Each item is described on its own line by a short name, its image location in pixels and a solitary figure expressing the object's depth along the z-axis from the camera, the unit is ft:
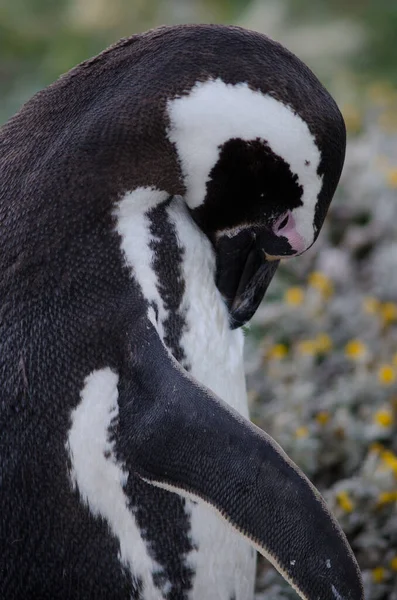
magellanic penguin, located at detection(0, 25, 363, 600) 10.61
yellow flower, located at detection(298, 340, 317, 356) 18.72
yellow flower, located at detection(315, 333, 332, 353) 18.98
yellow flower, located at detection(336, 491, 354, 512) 15.37
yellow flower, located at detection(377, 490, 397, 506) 15.49
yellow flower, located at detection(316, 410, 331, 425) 17.28
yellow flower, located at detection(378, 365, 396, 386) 17.67
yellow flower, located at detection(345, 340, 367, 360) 18.26
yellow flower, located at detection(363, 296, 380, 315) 19.53
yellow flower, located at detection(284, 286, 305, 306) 20.07
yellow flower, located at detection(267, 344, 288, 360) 18.93
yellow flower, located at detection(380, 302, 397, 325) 19.47
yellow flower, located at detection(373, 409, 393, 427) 16.66
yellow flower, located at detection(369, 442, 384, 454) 16.46
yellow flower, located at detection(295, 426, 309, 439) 16.46
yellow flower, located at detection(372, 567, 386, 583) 14.73
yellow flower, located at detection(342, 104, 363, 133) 27.20
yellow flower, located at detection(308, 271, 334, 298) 20.42
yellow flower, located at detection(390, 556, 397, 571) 14.78
